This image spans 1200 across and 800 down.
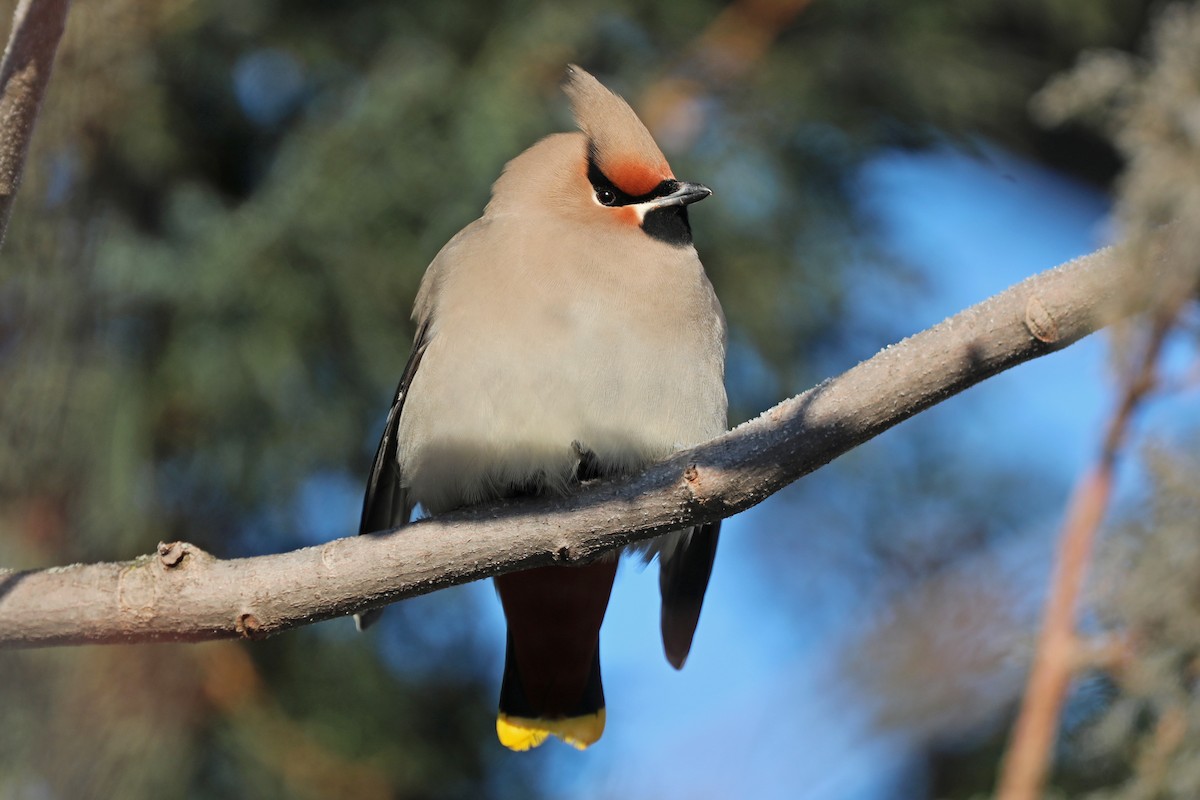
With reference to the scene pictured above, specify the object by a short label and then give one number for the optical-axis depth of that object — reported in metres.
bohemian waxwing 6.11
